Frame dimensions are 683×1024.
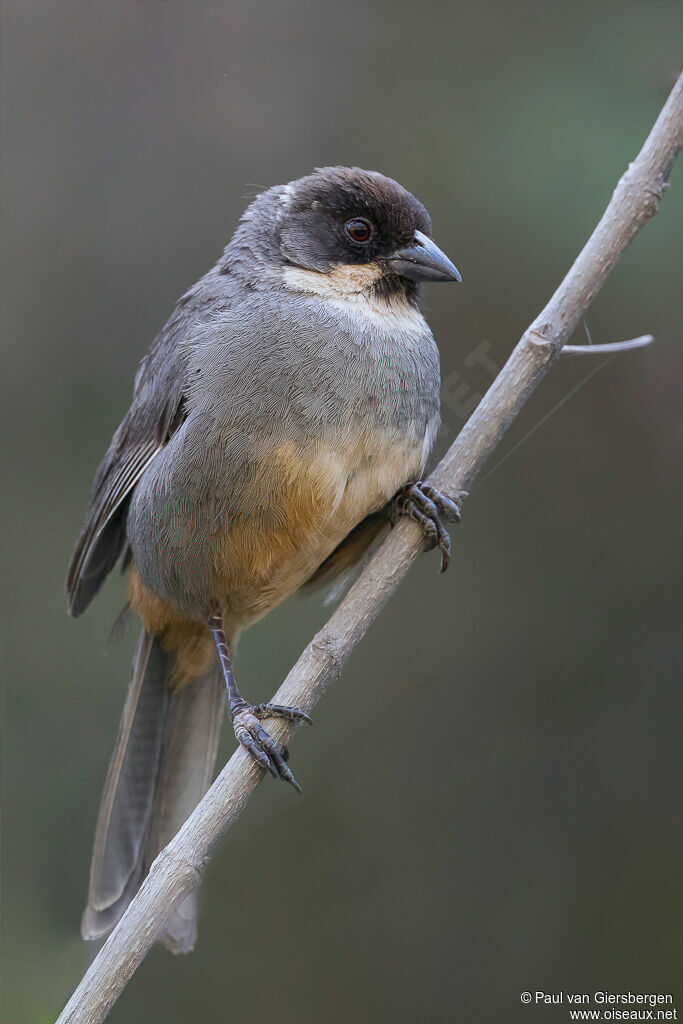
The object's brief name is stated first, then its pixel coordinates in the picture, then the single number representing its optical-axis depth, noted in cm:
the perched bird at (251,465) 564
